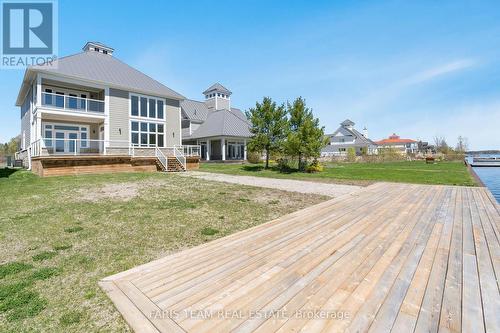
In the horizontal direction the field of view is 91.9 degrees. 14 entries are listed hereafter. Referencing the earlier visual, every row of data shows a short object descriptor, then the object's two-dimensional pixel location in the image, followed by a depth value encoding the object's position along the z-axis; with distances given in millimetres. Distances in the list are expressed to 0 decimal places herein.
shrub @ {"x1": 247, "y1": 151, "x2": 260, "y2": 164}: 27273
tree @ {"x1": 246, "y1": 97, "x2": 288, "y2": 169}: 19828
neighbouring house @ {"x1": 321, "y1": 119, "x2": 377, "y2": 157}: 57000
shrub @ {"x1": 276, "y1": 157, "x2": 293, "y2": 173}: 20848
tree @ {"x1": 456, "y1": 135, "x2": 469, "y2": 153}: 77619
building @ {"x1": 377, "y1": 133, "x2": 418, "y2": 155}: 82150
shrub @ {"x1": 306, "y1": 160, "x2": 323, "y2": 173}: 19594
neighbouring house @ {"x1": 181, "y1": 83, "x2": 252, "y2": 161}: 28845
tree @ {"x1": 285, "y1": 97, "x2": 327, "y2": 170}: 18281
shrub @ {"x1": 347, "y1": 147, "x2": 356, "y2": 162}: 36906
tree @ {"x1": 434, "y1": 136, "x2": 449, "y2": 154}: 79125
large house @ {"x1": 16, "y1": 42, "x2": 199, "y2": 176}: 15719
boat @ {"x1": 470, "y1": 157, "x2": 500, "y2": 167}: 51688
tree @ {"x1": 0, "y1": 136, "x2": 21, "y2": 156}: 45975
